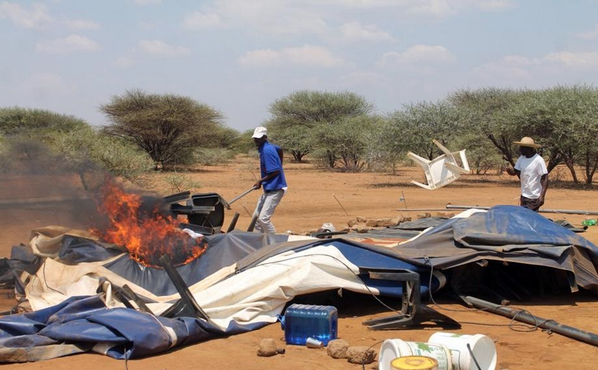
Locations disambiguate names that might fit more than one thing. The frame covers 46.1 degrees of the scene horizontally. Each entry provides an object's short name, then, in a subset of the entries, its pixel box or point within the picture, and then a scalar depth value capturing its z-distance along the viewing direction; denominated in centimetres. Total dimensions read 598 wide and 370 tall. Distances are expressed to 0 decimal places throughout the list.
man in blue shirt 966
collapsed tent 532
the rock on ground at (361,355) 496
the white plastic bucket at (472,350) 456
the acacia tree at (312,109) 4569
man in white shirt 913
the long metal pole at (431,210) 1433
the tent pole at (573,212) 1254
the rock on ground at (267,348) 523
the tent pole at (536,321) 546
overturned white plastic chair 1184
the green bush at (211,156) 3562
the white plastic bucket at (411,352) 443
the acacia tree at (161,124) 3162
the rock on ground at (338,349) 515
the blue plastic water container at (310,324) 557
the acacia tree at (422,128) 2650
